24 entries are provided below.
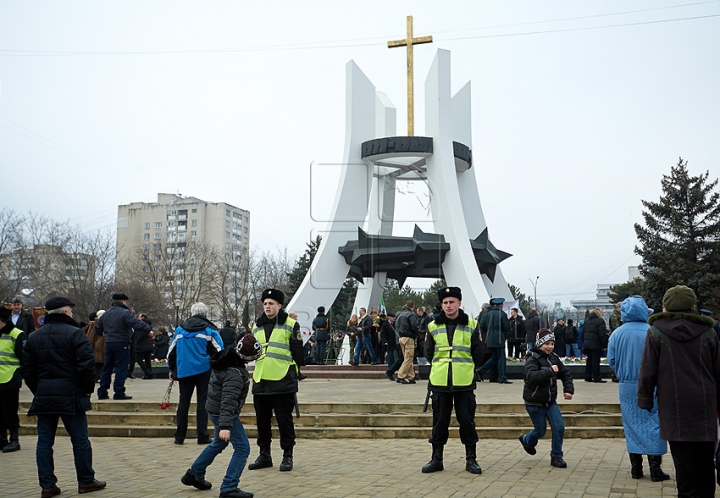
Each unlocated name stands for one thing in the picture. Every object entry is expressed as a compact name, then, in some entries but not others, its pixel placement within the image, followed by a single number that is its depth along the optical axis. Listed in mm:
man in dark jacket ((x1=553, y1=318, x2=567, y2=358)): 18625
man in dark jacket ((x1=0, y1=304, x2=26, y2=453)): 7562
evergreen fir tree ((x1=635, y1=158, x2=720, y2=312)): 31141
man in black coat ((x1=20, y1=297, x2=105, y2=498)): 5668
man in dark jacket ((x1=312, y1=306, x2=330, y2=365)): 16781
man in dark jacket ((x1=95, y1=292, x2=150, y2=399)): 10484
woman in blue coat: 5859
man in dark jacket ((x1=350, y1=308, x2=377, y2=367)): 16141
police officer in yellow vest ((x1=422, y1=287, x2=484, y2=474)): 6418
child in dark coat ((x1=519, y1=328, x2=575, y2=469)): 6598
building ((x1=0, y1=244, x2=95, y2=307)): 40750
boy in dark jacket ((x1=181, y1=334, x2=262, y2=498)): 5324
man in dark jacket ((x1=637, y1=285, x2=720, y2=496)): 4406
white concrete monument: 25453
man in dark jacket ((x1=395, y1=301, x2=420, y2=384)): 12688
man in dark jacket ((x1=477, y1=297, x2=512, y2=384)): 12742
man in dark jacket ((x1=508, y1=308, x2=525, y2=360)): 15586
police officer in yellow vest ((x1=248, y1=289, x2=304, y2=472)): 6555
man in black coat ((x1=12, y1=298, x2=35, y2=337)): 11447
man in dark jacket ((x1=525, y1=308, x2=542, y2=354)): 17500
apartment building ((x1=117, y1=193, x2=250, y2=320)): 83625
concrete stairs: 8695
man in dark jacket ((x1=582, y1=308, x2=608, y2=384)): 13031
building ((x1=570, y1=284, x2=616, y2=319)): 124562
